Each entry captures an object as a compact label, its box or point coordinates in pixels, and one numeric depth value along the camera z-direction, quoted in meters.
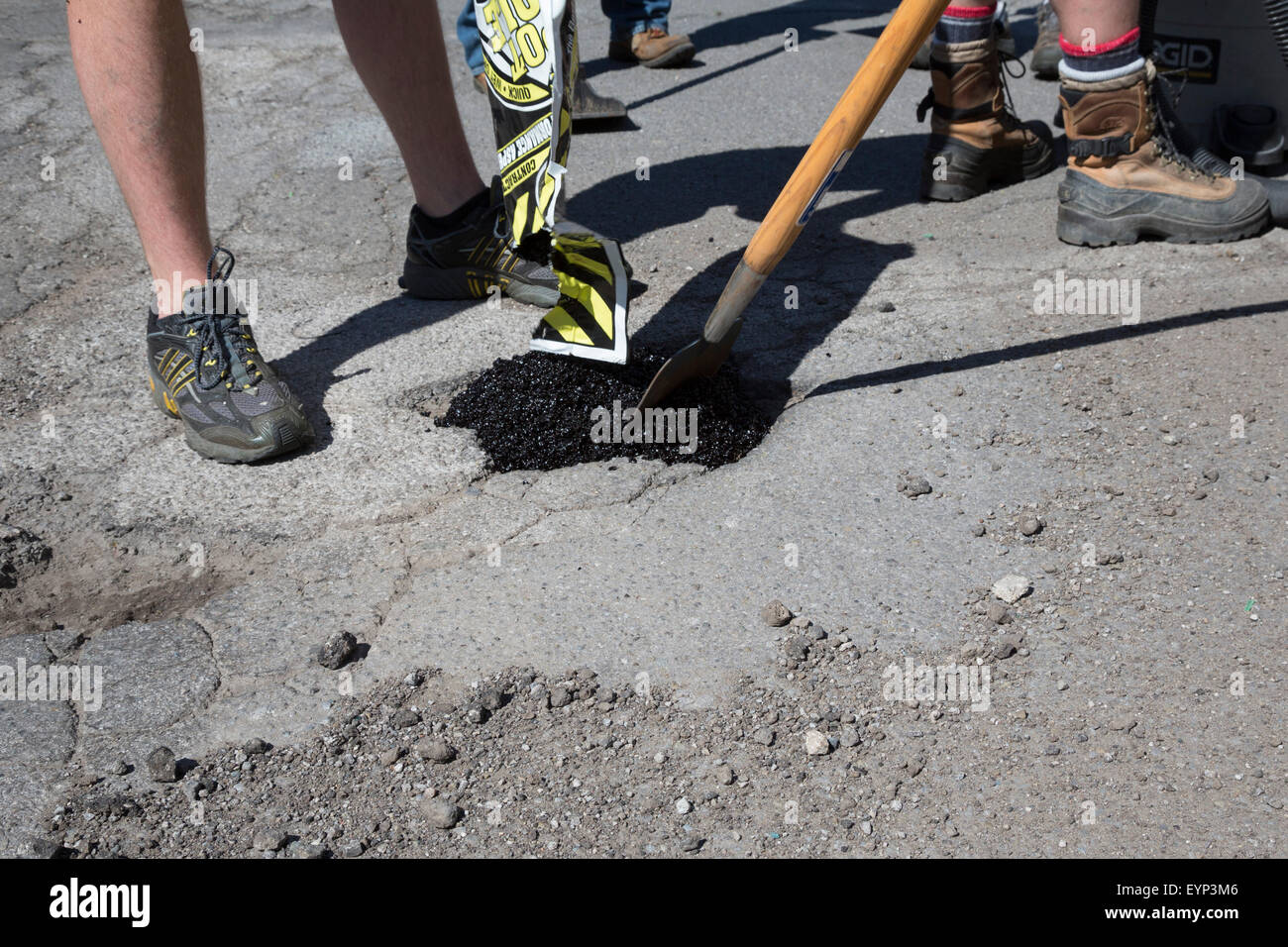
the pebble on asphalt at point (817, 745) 1.54
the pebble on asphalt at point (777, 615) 1.75
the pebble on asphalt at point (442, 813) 1.44
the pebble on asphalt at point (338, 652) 1.69
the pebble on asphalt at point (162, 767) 1.51
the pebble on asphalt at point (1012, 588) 1.78
